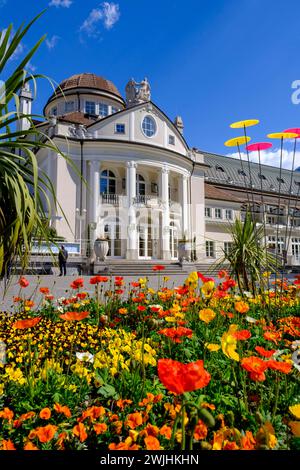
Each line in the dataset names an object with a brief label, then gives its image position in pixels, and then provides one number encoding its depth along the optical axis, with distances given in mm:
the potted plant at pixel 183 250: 21539
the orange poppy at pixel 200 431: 1267
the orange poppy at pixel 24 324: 1850
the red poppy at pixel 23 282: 3560
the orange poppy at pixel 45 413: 1384
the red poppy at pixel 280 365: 1370
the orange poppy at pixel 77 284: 3707
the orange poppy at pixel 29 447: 1170
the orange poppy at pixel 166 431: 1322
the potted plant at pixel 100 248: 18375
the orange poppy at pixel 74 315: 1883
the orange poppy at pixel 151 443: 1144
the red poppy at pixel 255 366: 1340
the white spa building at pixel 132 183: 22234
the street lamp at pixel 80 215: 21984
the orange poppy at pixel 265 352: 1514
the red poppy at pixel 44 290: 3759
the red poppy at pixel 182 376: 978
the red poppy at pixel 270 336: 1932
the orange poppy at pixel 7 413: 1444
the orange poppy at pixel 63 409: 1446
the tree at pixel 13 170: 2574
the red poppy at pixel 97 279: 3637
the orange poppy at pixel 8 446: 1212
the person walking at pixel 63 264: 13831
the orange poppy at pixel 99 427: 1369
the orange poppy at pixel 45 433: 1217
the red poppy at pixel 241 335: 1598
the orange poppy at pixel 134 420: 1325
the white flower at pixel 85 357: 1927
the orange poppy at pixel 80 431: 1307
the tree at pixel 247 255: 5129
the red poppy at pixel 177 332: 1948
